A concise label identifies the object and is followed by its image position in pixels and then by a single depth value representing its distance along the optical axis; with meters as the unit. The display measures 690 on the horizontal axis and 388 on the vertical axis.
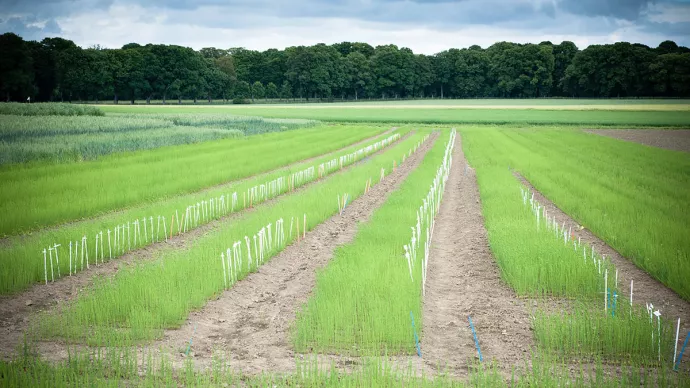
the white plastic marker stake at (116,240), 11.06
